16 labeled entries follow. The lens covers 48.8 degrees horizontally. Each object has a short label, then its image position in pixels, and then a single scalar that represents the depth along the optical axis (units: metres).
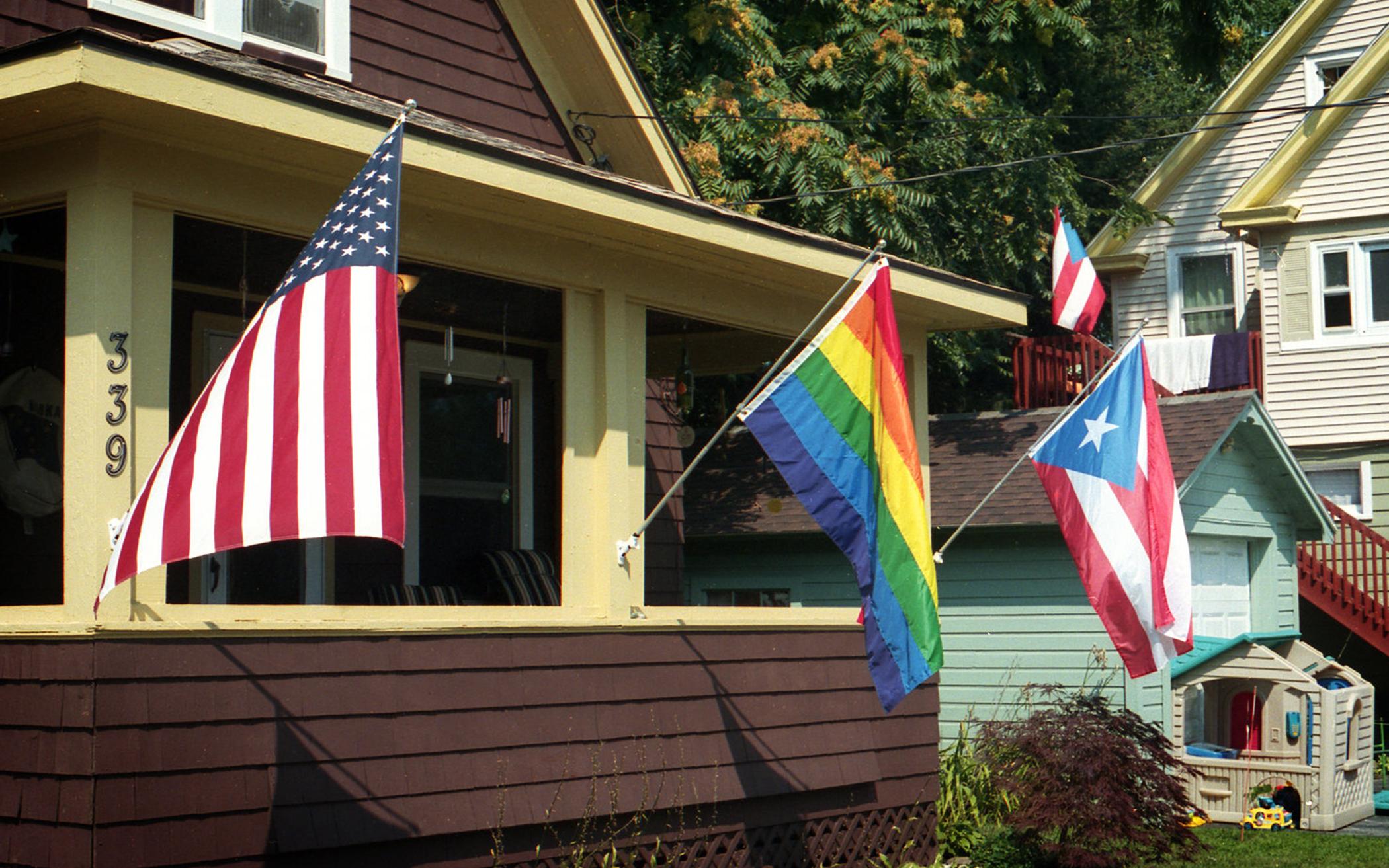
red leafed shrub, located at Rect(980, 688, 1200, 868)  9.15
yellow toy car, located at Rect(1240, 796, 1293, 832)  12.87
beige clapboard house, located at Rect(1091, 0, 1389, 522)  20.17
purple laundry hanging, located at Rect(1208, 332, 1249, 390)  21.41
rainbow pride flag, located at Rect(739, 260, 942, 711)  7.29
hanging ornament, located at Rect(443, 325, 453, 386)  8.60
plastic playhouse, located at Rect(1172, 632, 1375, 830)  13.05
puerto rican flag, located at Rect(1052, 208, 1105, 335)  13.93
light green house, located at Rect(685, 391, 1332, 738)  13.95
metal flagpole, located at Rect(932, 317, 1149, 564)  9.40
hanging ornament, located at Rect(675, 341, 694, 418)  10.90
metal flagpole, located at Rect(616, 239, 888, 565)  7.45
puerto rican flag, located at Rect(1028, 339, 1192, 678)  9.27
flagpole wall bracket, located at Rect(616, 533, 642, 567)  7.89
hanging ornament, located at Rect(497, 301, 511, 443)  9.44
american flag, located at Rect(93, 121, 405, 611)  5.21
